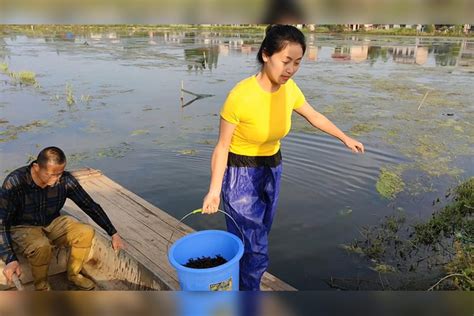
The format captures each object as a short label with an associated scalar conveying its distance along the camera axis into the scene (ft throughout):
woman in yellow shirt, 5.38
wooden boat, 8.00
